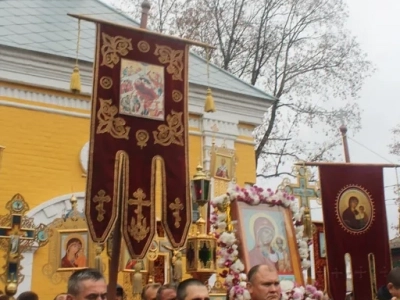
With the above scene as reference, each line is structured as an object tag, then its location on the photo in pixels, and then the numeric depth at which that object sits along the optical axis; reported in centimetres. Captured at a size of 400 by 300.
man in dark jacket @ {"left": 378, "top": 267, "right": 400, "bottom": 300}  485
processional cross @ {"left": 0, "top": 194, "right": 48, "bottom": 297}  752
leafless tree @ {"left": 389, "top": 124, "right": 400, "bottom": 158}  1959
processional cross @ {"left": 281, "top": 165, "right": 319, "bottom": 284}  948
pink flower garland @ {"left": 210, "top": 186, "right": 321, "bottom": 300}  637
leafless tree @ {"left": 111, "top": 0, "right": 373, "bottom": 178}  1784
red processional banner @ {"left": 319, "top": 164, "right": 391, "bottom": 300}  924
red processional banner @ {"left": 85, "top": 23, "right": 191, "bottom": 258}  646
